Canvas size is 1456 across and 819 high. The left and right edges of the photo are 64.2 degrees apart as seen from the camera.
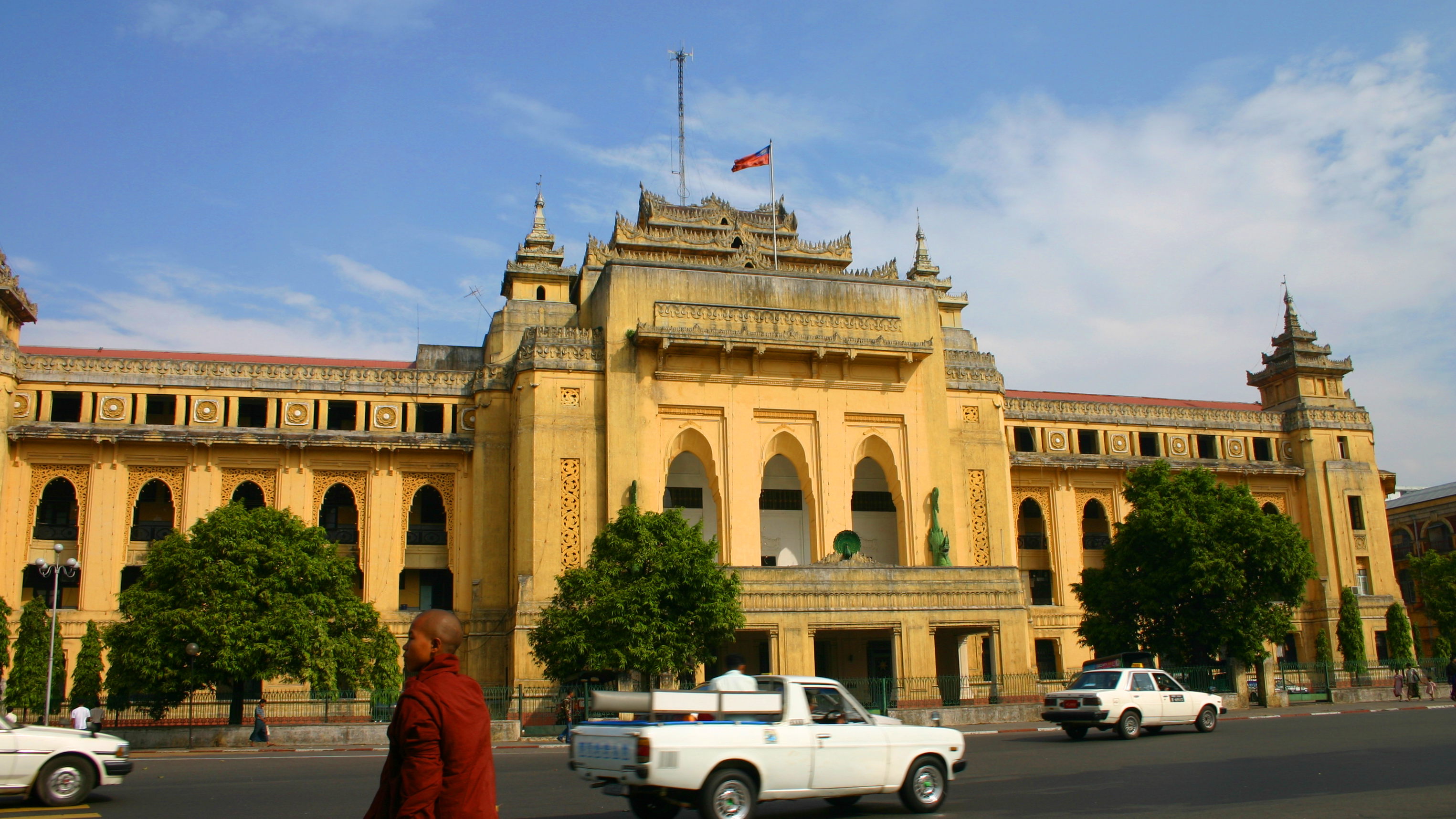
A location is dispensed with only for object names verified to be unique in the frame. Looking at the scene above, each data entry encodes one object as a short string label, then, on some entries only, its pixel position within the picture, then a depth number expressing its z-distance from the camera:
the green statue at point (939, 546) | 37.66
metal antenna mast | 54.00
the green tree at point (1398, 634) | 44.56
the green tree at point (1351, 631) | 44.00
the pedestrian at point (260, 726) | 25.77
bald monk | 5.21
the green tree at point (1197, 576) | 33.06
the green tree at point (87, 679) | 31.19
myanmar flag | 41.81
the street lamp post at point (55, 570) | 26.66
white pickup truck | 11.20
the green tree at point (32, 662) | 30.66
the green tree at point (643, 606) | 28.66
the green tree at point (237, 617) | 27.42
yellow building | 35.88
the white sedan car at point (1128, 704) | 21.64
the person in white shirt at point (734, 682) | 13.02
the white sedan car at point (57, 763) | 13.67
